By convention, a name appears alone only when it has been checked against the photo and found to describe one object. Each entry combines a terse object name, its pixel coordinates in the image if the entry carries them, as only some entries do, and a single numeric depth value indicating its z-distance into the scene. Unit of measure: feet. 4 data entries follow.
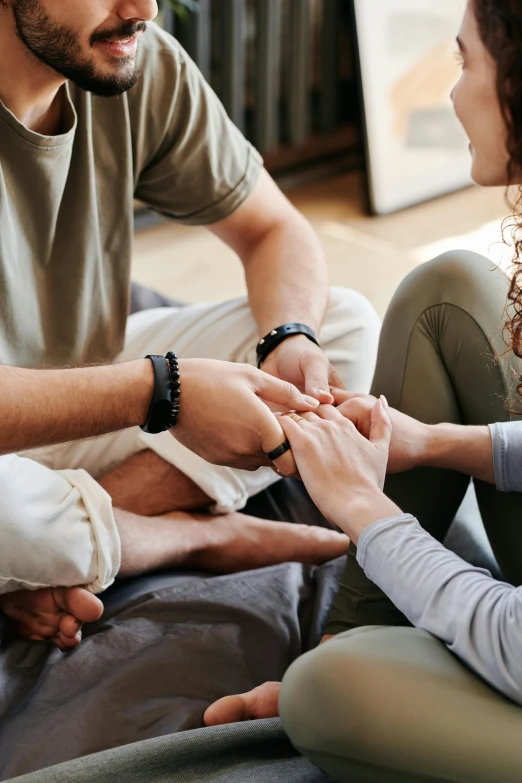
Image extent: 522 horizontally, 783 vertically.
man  4.35
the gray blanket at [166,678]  3.57
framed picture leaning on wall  10.84
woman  2.98
